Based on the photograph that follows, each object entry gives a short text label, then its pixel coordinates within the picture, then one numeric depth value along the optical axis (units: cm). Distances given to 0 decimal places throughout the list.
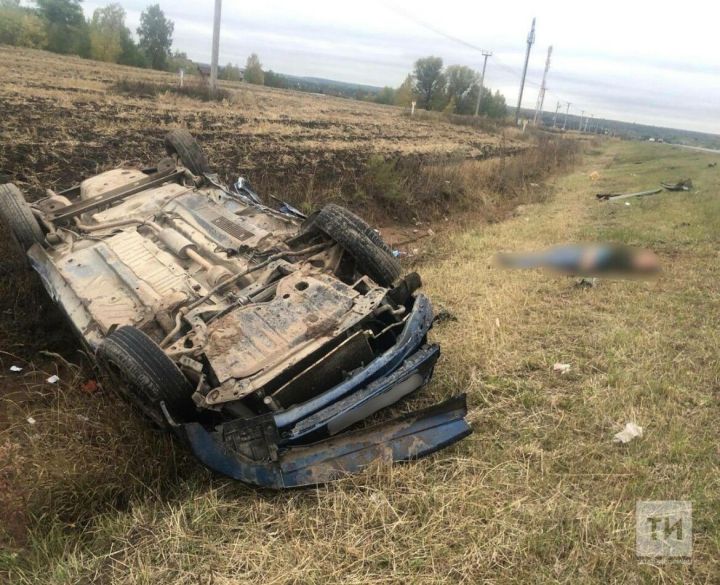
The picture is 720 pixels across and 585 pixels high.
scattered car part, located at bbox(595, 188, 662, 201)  1232
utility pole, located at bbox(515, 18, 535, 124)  3759
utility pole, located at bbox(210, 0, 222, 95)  1667
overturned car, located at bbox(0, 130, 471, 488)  282
